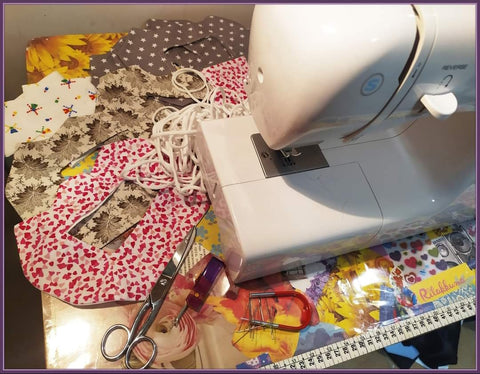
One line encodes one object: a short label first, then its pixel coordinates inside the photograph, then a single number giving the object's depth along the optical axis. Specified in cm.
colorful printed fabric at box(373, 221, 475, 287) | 76
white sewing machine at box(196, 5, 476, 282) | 41
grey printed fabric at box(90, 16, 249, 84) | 96
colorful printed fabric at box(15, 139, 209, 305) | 67
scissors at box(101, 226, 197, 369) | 62
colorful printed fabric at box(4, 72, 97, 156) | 83
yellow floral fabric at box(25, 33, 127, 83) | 94
